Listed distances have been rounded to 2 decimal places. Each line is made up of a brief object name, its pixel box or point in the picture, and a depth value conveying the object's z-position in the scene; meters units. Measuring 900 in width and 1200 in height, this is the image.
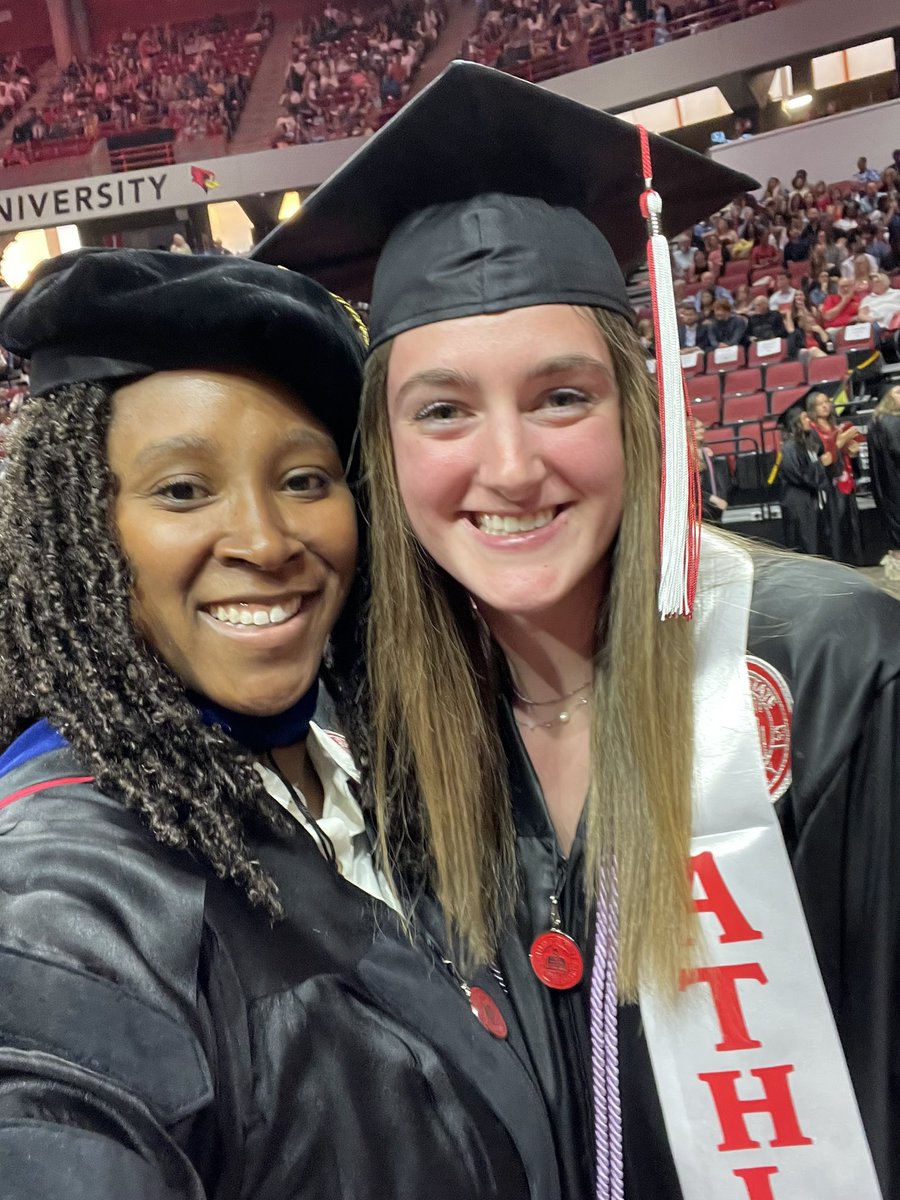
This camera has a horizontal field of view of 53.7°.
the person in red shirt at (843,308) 8.54
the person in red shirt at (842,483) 6.34
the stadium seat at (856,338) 7.86
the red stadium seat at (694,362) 8.76
